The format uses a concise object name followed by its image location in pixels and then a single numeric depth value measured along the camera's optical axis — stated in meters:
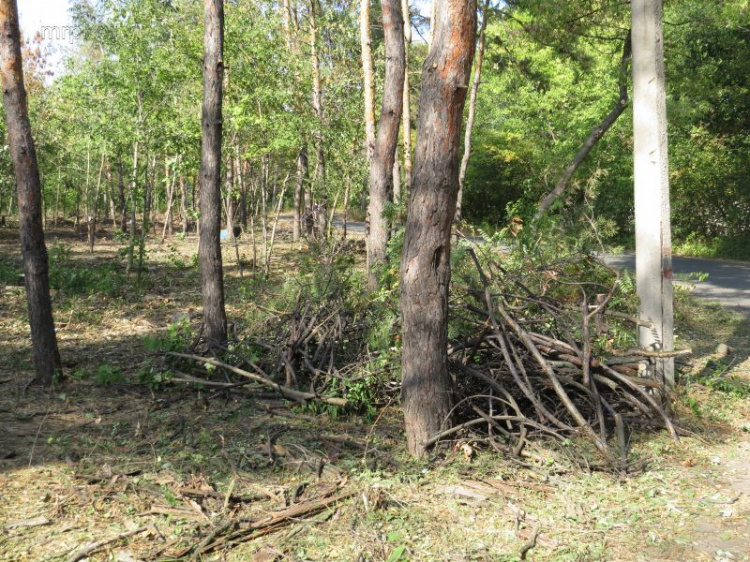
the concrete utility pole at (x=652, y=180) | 6.61
